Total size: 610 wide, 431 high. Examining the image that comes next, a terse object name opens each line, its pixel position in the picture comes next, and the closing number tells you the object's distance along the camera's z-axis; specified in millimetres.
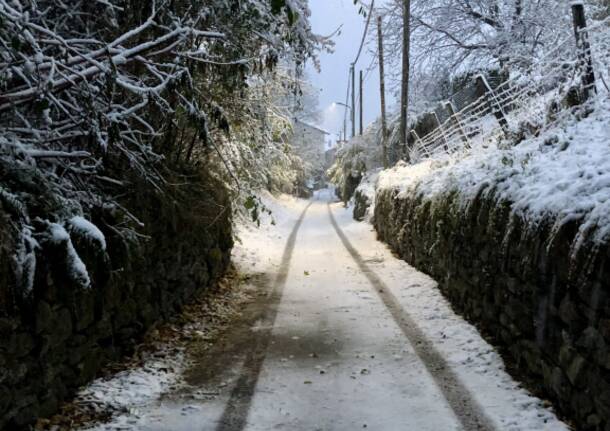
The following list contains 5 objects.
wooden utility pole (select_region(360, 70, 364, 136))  37500
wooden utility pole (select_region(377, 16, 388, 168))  23500
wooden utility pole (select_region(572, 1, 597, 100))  6295
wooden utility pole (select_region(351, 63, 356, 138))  41375
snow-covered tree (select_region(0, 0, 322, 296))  3607
